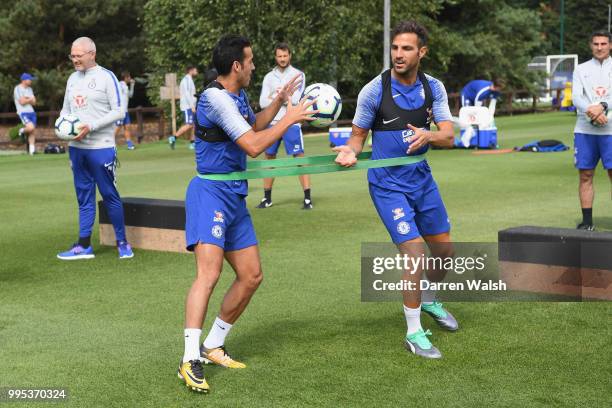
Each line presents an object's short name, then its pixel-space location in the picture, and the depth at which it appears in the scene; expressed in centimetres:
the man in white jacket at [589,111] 1029
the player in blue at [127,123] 2709
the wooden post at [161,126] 3300
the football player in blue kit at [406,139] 622
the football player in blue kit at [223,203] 571
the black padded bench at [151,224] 1005
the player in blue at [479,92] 2444
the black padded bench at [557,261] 725
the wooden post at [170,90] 2995
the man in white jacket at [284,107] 1303
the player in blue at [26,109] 2584
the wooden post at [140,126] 3042
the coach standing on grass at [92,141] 977
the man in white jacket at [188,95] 2439
